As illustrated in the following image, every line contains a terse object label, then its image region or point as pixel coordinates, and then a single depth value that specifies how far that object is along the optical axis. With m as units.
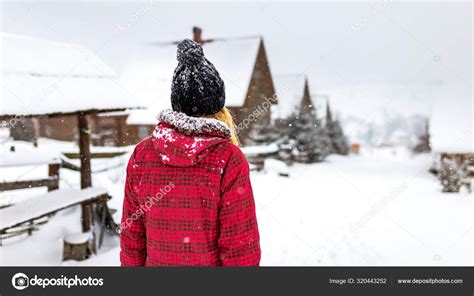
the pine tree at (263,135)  16.61
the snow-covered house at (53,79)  4.52
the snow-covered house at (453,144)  10.23
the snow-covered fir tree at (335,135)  28.69
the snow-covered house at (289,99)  19.66
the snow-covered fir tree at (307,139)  19.09
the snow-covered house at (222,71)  14.84
